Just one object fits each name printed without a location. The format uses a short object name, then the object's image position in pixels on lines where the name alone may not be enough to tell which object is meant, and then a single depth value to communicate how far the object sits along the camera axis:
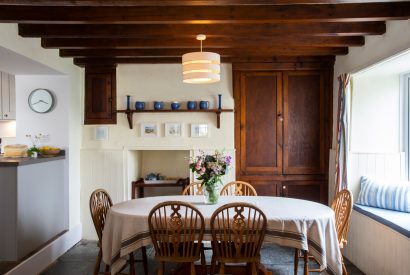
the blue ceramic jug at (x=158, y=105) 4.66
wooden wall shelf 4.64
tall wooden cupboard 4.76
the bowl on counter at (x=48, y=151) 4.18
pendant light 2.94
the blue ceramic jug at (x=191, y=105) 4.64
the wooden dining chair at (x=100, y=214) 3.20
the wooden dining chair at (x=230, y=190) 4.00
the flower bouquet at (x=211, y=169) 3.25
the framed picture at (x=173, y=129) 4.75
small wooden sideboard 4.79
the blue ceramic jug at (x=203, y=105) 4.63
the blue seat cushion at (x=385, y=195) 3.57
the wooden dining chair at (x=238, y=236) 2.78
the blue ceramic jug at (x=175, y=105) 4.65
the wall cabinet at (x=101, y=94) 4.77
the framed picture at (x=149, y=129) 4.77
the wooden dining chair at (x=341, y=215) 3.15
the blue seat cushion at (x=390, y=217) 3.02
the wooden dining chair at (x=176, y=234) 2.81
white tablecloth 2.87
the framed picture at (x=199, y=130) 4.74
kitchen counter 3.38
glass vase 3.34
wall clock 4.36
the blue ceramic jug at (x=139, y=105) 4.67
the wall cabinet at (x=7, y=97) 5.25
